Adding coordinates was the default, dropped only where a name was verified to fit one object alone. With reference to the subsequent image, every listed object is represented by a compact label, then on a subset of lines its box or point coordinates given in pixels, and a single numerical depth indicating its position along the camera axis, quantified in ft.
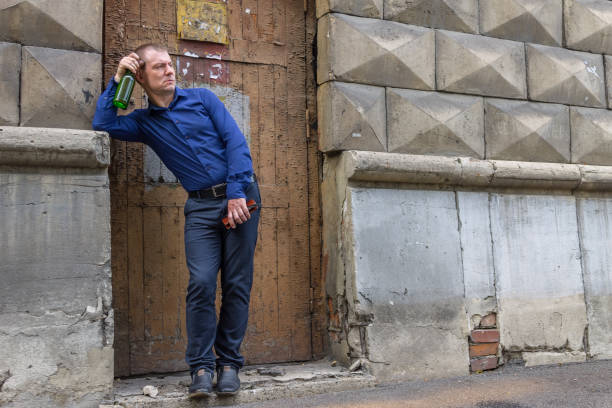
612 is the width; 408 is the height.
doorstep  11.17
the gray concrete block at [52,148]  10.81
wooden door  12.96
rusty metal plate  13.82
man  11.39
